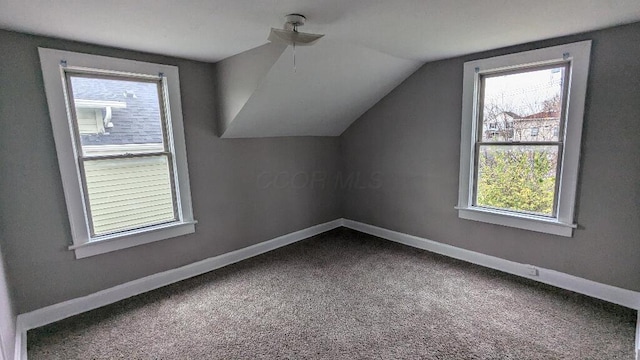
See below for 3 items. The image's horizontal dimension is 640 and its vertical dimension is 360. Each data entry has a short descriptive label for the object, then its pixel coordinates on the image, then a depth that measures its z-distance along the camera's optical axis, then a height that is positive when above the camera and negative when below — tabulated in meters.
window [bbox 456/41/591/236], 2.47 -0.05
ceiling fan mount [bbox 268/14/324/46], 1.83 +0.66
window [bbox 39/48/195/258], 2.30 -0.03
